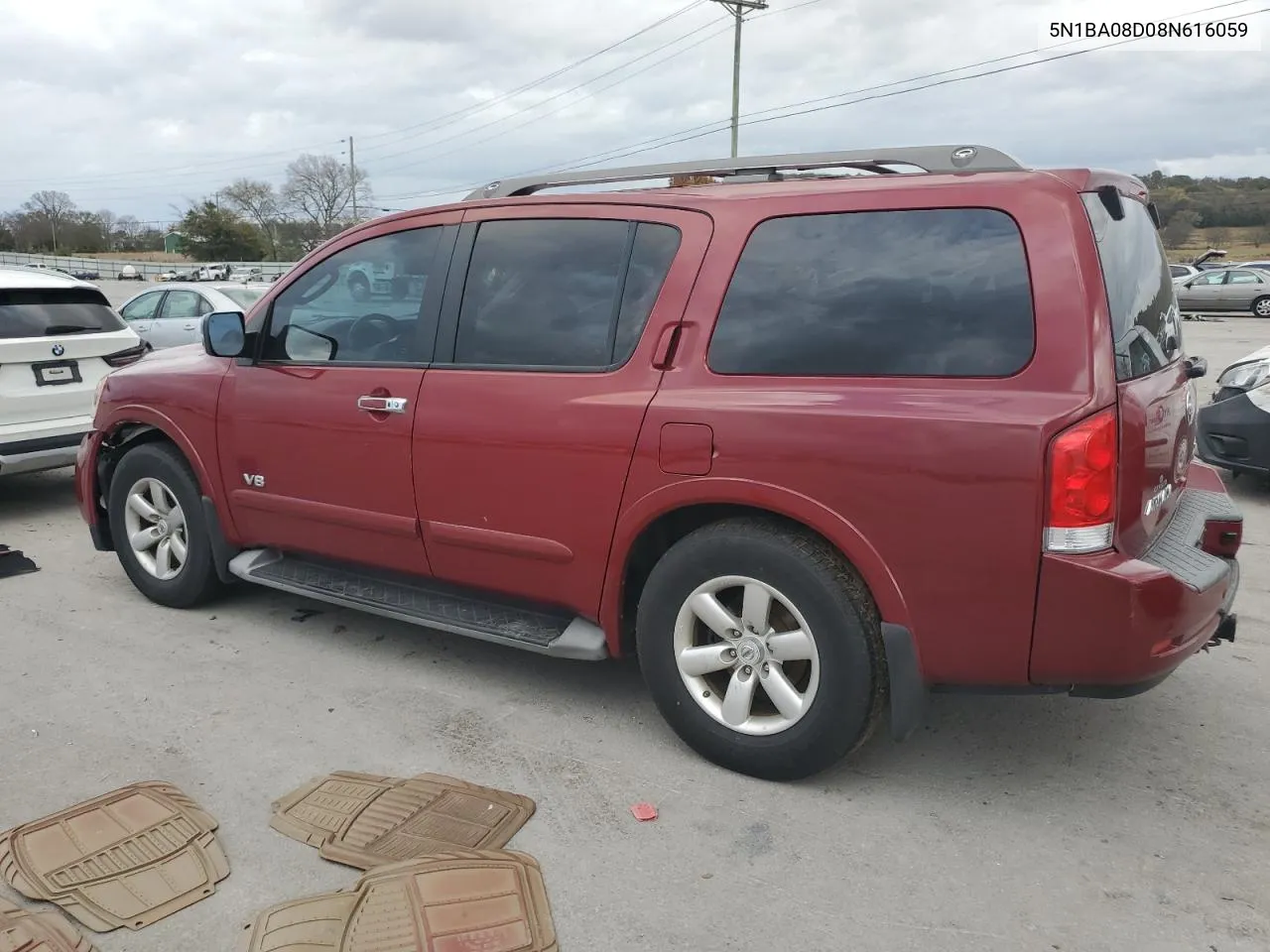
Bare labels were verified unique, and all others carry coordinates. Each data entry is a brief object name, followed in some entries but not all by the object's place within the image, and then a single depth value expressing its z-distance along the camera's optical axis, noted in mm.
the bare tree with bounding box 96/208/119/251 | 90075
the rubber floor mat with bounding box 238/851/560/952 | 2420
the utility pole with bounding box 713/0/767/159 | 32281
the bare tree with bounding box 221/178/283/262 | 80750
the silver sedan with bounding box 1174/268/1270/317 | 27750
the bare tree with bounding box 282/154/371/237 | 73438
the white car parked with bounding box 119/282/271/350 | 12906
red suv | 2674
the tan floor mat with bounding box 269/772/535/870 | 2832
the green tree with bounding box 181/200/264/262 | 76750
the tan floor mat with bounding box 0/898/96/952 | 2422
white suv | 6496
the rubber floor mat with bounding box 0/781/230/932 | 2600
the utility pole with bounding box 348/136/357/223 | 71500
